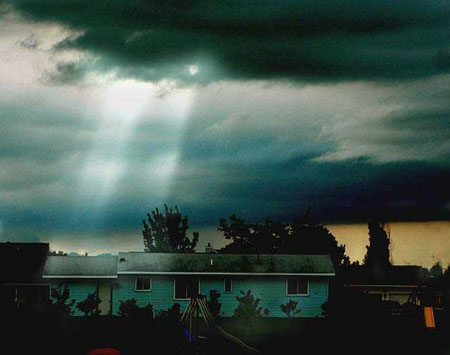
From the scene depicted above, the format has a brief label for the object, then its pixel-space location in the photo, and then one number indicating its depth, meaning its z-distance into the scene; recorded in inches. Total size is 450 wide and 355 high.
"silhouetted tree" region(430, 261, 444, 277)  5031.0
